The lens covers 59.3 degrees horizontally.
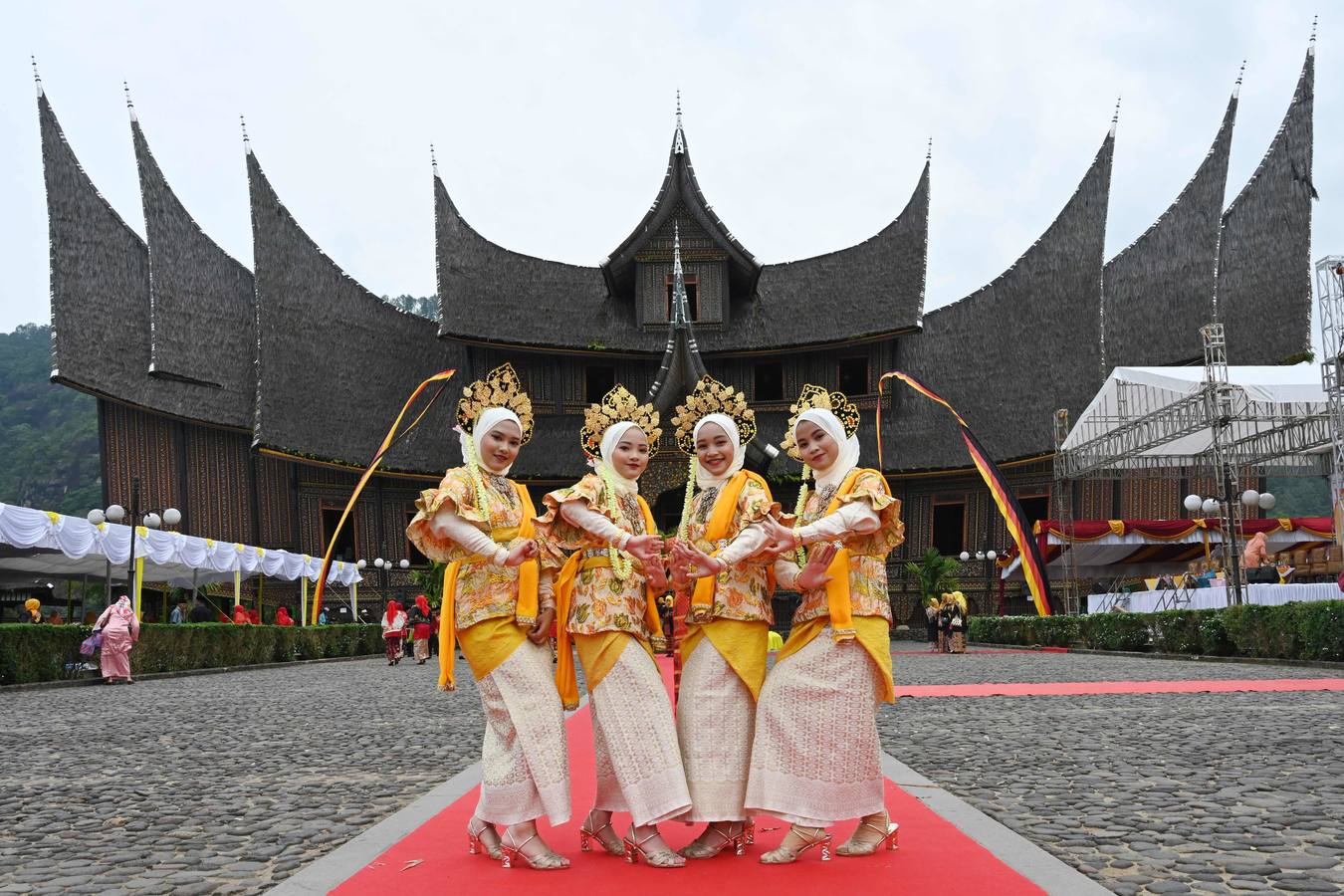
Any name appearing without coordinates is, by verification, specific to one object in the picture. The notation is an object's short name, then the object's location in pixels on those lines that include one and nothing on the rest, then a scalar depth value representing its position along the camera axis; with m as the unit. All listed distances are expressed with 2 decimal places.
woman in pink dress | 14.75
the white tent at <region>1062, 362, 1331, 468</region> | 17.39
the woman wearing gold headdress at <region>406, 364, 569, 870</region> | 3.84
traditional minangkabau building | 27.36
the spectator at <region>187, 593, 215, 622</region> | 20.12
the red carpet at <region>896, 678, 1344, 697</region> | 10.76
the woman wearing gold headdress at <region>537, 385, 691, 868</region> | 3.81
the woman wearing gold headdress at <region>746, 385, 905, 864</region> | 3.82
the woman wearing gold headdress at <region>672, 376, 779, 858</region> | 3.89
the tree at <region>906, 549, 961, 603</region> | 26.98
